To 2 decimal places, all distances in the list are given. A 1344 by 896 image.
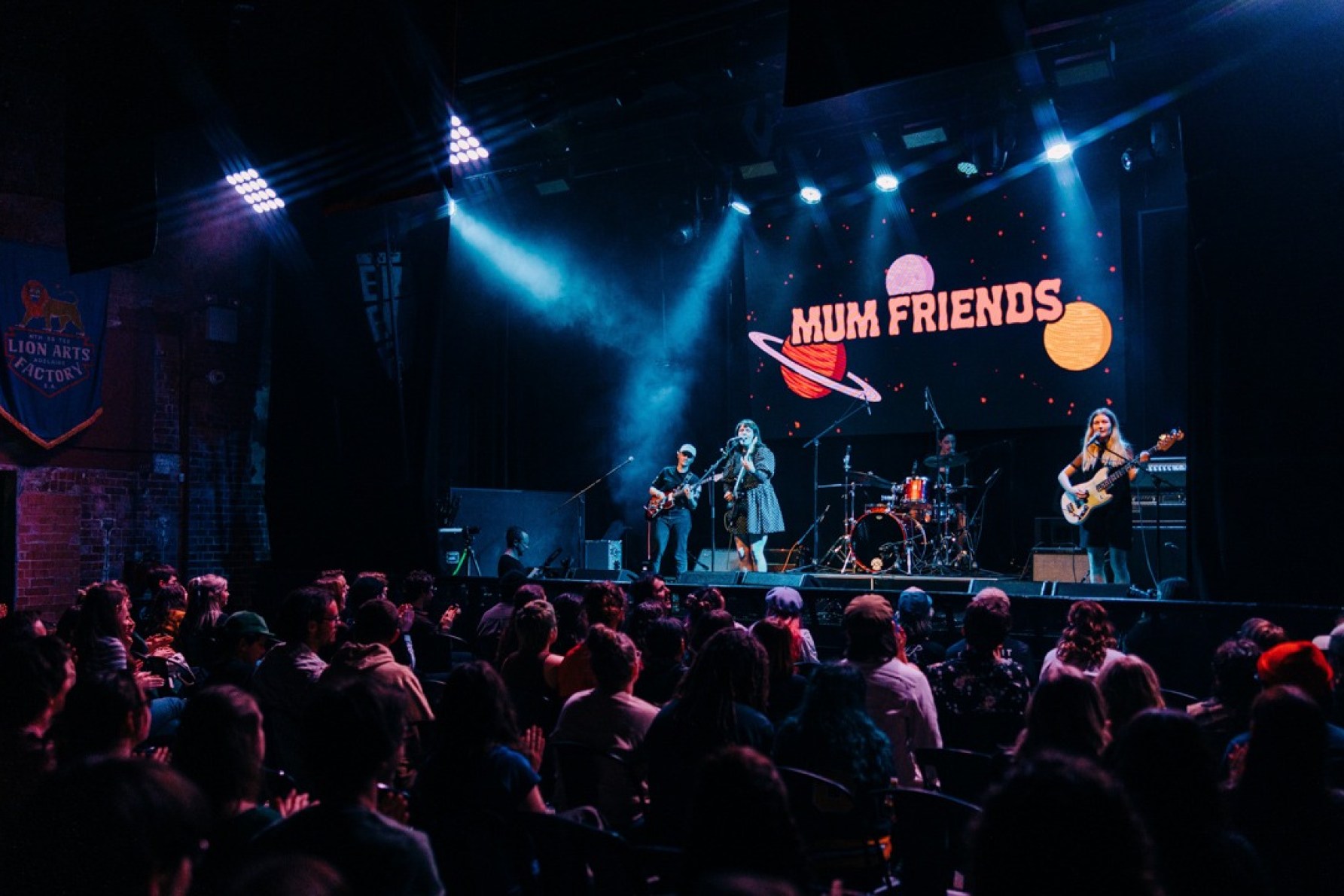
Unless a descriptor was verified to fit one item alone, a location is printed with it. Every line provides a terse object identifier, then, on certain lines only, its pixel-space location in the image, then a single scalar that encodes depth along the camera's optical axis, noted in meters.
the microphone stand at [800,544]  12.88
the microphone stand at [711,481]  12.56
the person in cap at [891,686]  3.80
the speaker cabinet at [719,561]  13.55
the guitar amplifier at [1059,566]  10.57
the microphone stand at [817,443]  13.04
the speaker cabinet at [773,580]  8.86
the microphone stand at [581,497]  14.14
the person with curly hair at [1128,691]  3.21
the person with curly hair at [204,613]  6.04
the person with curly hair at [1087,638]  4.20
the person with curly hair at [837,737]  3.22
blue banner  10.55
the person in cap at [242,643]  4.50
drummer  11.65
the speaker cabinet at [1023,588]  7.41
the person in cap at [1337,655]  4.09
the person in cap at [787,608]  5.29
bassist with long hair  9.84
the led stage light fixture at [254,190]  12.29
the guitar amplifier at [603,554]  13.56
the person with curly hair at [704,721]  3.15
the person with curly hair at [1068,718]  2.87
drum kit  11.71
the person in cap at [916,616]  5.51
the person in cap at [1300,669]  3.43
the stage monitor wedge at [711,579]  9.20
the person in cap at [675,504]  12.73
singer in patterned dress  12.44
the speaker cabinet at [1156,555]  11.09
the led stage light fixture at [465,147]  10.50
